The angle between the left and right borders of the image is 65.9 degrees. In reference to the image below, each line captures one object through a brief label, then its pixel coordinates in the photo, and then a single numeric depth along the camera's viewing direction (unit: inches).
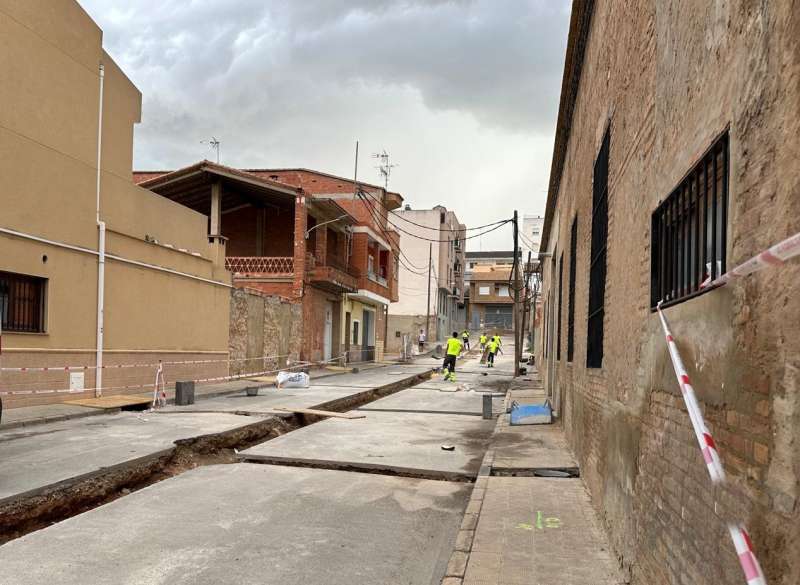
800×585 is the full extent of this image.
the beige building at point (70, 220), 448.5
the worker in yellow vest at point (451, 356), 922.1
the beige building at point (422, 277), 2177.7
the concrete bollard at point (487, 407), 505.4
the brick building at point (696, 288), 77.5
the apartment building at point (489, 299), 2891.2
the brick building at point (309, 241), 996.6
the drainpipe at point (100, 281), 525.3
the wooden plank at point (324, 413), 486.2
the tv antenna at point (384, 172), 1791.3
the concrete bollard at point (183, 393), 525.5
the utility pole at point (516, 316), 960.5
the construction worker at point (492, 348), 1270.9
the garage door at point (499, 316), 2886.3
